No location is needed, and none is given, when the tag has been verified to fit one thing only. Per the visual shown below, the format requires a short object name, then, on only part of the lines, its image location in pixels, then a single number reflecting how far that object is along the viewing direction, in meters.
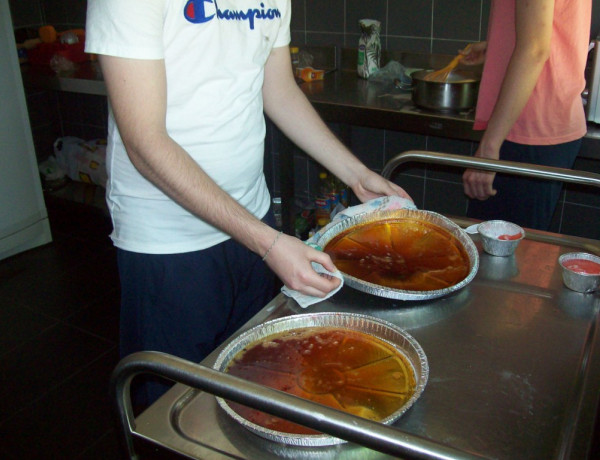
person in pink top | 1.66
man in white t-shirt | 1.04
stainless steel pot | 2.22
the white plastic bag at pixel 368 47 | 2.68
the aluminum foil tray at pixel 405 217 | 1.09
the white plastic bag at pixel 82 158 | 3.40
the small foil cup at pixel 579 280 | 1.12
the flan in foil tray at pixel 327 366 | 0.84
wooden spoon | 2.22
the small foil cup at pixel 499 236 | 1.27
